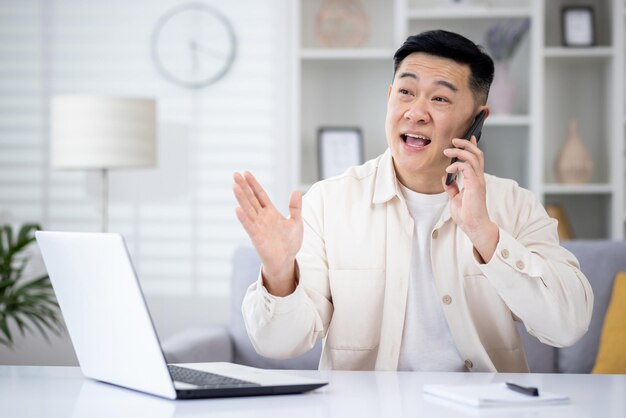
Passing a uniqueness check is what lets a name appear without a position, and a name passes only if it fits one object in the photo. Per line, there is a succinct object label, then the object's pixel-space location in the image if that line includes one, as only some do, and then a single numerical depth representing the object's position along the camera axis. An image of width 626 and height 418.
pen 1.23
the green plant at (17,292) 3.51
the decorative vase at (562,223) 3.79
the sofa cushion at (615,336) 2.55
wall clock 4.15
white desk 1.16
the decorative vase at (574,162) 3.79
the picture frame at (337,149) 3.89
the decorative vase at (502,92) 3.80
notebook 1.20
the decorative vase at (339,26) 3.96
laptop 1.19
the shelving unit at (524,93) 3.71
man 1.71
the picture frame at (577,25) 3.81
